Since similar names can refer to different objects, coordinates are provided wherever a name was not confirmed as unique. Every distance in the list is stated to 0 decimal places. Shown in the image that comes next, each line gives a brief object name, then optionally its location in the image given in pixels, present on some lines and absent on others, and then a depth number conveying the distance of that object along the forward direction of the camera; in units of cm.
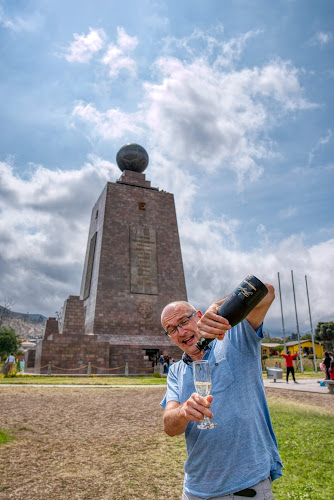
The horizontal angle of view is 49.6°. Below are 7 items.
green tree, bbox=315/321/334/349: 5709
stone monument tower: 2388
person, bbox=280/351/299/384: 1648
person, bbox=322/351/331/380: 1434
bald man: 195
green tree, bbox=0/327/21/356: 4662
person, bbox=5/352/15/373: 2000
